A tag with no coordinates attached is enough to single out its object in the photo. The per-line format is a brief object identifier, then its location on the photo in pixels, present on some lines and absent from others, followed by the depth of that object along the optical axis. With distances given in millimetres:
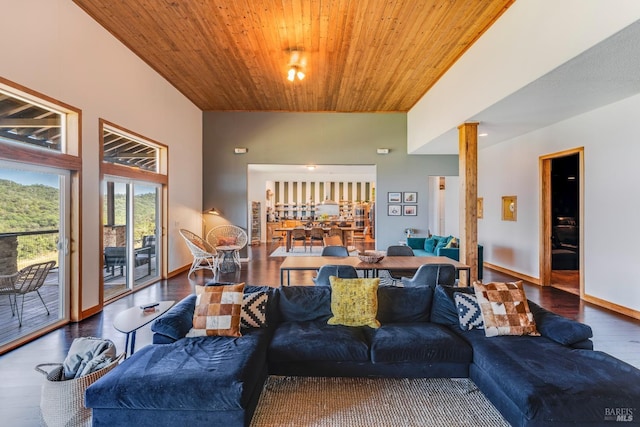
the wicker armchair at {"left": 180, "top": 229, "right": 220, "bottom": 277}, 6867
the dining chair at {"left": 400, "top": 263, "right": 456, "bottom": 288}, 3963
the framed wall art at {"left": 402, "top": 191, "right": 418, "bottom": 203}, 8898
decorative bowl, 4809
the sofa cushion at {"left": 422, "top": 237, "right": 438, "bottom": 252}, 7523
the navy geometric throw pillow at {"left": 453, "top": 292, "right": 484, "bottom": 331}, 2873
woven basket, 2111
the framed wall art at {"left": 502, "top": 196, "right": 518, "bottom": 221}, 7066
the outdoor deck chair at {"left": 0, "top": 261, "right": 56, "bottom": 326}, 3421
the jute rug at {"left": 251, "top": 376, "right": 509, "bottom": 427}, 2238
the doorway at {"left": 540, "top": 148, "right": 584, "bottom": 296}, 6266
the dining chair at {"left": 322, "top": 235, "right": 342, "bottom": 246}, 9005
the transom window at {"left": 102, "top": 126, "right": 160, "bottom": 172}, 5016
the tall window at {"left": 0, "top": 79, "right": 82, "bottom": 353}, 3365
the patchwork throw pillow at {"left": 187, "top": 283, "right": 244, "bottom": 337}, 2713
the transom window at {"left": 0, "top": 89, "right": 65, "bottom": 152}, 3318
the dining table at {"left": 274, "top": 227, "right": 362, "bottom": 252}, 10324
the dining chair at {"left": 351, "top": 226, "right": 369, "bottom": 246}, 12480
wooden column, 5543
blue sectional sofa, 1930
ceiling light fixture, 5312
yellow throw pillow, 2986
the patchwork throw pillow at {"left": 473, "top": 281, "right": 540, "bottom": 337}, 2742
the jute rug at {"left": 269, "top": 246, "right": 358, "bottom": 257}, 9734
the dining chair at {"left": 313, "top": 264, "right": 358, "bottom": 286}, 3760
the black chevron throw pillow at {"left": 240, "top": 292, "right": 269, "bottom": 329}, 2924
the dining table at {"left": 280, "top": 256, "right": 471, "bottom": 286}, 4562
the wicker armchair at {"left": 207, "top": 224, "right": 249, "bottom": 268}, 8219
